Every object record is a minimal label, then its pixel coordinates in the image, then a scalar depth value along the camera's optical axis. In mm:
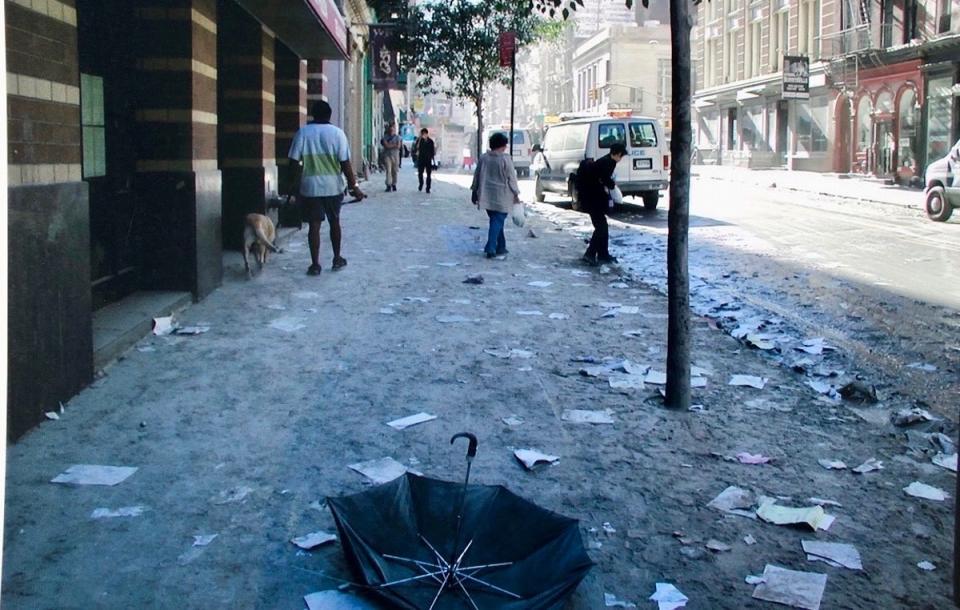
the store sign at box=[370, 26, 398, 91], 33094
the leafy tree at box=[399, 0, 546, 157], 35219
